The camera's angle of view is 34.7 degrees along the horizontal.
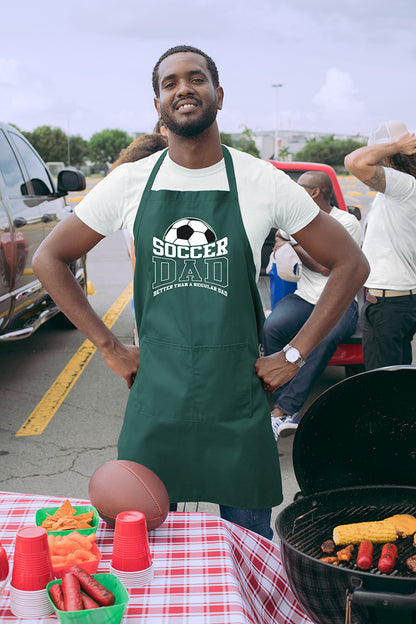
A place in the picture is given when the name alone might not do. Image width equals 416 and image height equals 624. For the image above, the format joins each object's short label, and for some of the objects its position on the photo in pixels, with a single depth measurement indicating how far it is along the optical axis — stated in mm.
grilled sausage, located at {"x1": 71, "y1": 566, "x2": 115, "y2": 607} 1511
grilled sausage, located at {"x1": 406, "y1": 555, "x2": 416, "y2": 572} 1909
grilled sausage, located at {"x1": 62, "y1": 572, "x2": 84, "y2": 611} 1477
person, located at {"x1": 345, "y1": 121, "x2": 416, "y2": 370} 4039
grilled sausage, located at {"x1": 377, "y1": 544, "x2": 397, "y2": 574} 1923
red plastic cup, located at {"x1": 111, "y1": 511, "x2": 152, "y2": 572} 1692
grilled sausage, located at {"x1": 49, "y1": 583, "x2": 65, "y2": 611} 1512
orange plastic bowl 1662
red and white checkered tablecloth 1611
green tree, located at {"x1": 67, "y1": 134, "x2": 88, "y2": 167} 66375
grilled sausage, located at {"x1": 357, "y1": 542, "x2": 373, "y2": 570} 1940
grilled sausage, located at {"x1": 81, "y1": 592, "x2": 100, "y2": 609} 1482
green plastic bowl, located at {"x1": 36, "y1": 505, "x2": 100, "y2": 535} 1873
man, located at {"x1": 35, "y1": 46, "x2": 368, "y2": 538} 2158
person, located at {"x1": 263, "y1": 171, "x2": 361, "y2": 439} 4930
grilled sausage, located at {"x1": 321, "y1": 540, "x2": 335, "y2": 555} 2020
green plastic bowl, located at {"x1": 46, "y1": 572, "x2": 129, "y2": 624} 1451
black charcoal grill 2102
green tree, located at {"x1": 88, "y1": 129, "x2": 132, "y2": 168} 74562
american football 1880
